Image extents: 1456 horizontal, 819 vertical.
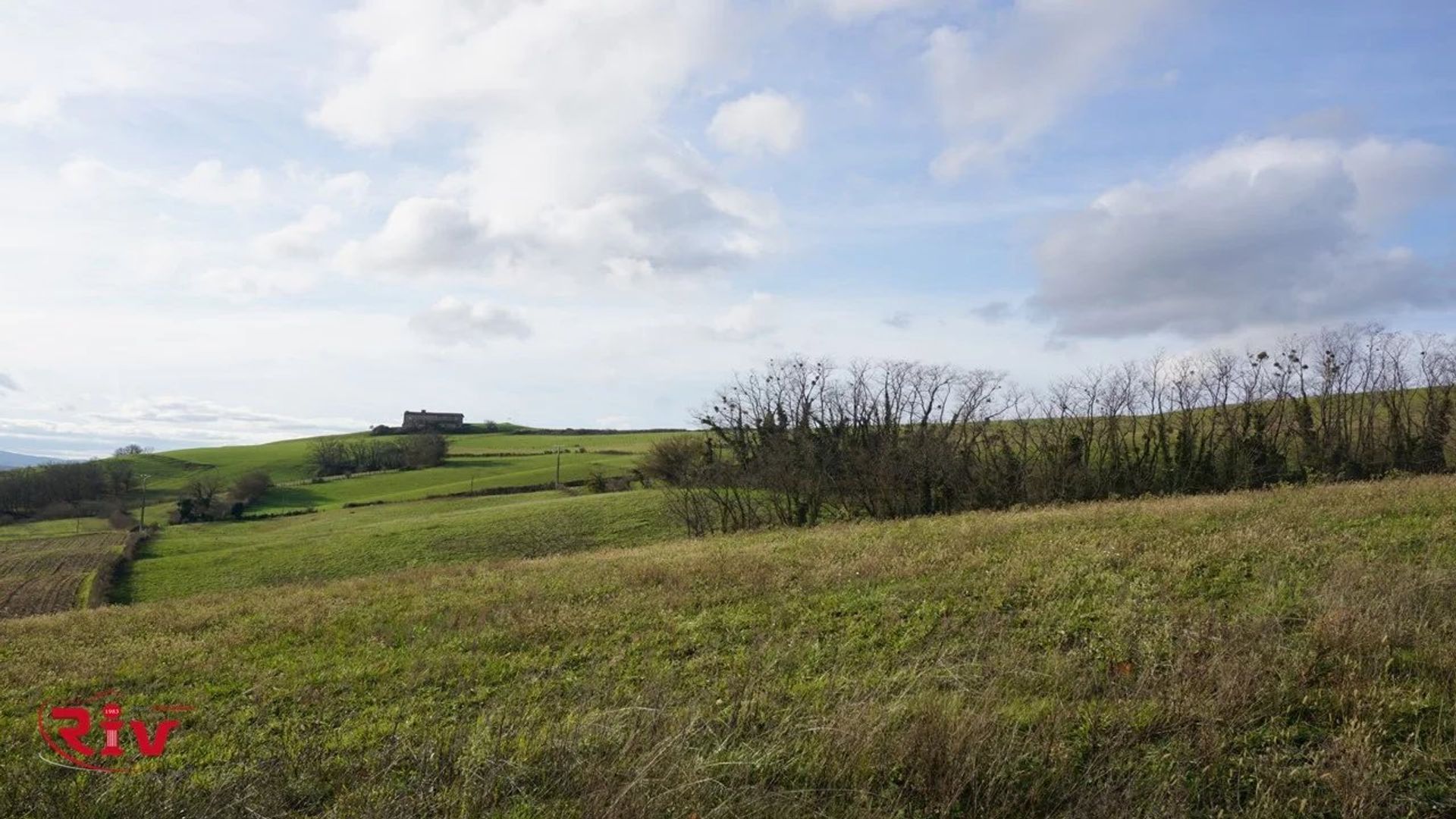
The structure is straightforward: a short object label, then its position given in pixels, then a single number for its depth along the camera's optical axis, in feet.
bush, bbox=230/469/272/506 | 323.98
